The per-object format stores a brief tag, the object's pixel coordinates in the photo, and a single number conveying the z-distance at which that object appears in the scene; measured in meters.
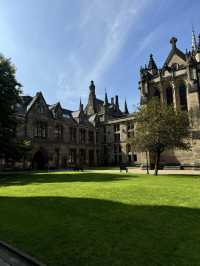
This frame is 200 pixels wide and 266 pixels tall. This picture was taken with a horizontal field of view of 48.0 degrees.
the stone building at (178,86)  41.56
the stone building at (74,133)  48.81
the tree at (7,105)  26.56
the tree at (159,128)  25.05
